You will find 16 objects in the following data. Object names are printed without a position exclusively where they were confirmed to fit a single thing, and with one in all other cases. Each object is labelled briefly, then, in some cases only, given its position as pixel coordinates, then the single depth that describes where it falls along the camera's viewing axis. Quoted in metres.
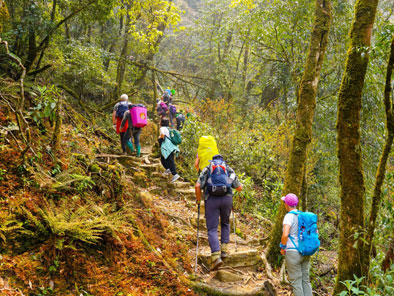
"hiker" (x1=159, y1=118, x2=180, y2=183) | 8.84
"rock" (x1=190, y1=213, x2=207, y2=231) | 7.10
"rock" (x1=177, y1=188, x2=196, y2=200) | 8.77
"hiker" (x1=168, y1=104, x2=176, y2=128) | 12.07
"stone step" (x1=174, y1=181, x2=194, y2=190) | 9.09
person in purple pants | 5.09
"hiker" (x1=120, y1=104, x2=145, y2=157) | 8.70
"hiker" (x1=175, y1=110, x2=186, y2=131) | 12.87
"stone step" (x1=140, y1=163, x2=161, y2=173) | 8.74
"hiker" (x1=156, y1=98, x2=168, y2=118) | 10.56
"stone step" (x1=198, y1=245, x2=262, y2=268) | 5.66
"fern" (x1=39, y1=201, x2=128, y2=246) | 3.49
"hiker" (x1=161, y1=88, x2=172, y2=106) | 11.78
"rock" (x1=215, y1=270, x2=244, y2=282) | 5.24
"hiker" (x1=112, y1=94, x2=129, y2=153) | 8.88
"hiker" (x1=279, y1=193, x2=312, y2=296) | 4.60
